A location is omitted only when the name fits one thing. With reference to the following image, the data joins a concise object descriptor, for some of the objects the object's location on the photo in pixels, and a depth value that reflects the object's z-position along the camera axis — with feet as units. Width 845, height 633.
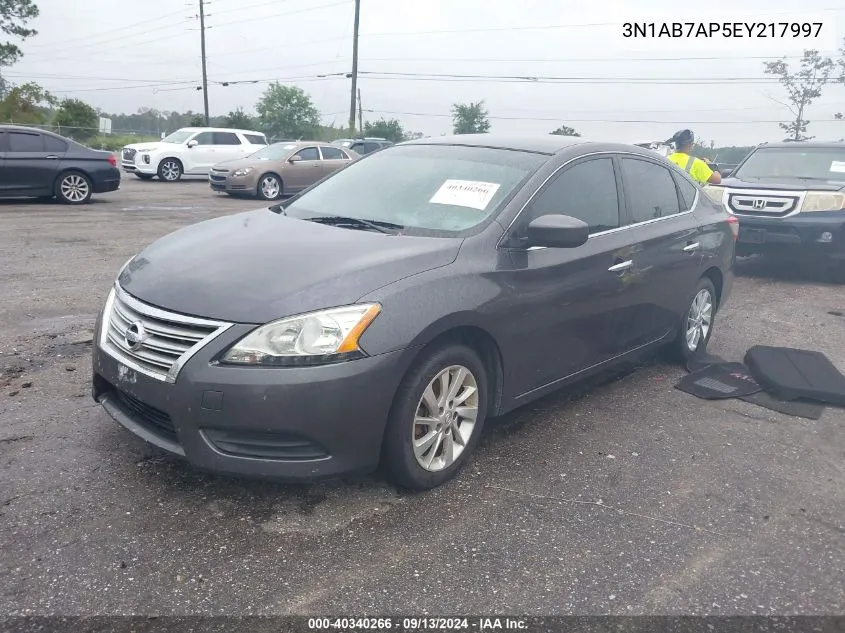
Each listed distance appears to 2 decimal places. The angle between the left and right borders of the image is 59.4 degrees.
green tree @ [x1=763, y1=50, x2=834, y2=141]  108.27
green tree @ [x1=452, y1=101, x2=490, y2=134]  149.07
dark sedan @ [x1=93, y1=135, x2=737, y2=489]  9.71
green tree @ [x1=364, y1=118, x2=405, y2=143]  161.68
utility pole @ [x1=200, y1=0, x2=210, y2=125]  159.73
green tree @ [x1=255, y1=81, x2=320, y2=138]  203.10
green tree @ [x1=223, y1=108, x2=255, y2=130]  157.07
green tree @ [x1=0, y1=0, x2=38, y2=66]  144.15
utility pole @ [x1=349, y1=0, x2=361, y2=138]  128.76
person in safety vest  26.66
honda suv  29.68
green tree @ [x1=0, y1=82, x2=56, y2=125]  127.24
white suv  73.60
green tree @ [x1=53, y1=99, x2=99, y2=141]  137.59
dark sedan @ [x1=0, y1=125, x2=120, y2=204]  43.78
